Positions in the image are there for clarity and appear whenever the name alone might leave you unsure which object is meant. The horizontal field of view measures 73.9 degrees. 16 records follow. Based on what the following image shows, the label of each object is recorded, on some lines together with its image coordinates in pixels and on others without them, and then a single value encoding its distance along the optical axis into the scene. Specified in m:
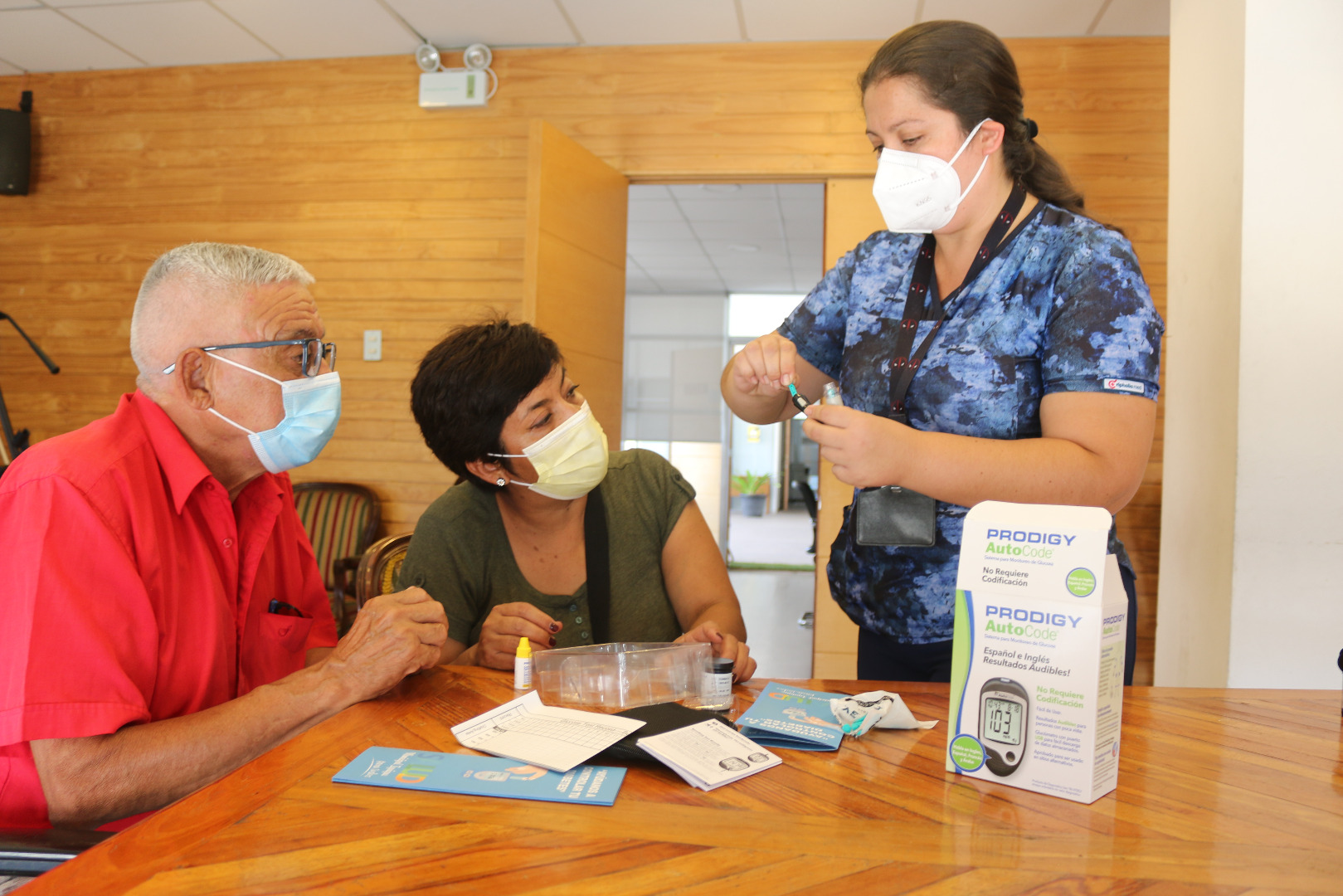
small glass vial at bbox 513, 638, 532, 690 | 1.24
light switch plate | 4.51
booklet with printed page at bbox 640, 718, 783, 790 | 0.89
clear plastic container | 1.19
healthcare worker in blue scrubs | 1.16
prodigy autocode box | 0.84
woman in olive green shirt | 1.69
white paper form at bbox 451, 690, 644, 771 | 0.93
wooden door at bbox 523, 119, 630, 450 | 3.63
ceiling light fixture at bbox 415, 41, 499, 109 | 4.39
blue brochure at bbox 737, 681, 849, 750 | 1.01
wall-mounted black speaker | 4.68
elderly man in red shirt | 0.99
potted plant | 11.80
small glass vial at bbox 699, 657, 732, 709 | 1.16
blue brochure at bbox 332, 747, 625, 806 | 0.84
